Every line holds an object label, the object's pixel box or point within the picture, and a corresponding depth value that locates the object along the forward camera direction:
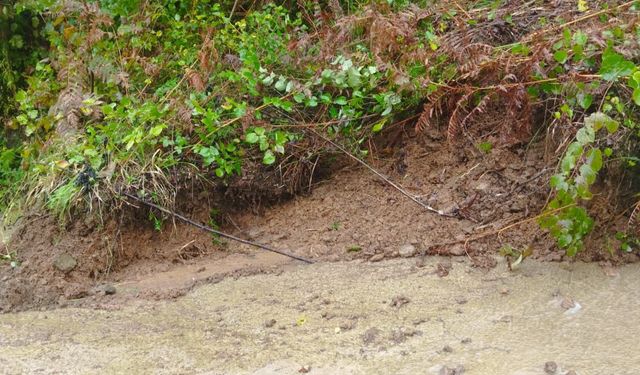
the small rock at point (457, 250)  3.37
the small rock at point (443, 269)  3.20
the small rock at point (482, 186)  3.69
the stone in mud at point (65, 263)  3.76
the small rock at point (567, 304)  2.79
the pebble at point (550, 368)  2.31
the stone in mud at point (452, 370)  2.38
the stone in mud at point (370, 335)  2.70
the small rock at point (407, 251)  3.48
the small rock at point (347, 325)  2.82
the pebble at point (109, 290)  3.60
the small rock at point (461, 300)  2.93
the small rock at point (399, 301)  2.97
